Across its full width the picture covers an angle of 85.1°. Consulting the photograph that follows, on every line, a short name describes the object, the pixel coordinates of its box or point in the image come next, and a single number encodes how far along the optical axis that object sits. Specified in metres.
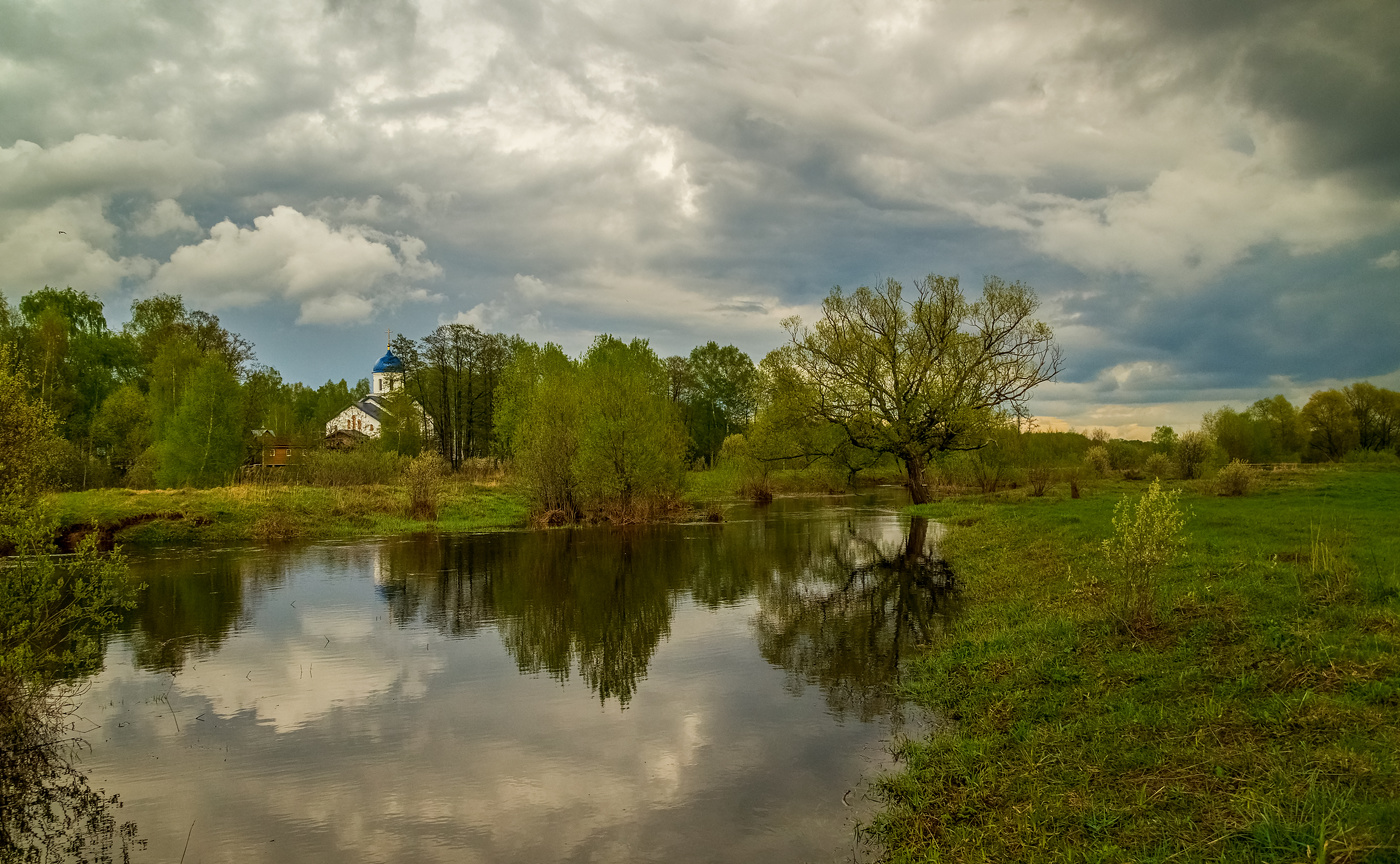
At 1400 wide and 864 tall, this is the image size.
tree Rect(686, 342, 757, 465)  90.62
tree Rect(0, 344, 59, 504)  10.69
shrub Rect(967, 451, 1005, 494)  49.94
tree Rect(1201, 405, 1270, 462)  74.88
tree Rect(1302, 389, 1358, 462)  74.19
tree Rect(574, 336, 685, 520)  39.09
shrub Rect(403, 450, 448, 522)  40.62
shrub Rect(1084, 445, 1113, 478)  60.34
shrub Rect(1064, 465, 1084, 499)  52.22
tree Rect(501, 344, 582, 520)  39.78
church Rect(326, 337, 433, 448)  78.94
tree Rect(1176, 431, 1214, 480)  52.22
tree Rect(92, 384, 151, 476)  57.50
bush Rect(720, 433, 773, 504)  53.10
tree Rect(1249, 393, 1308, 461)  75.88
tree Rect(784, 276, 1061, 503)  41.19
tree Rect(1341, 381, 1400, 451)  73.12
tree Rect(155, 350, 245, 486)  48.38
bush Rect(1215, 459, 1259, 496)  31.97
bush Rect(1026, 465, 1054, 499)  42.56
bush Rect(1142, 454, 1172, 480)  54.09
